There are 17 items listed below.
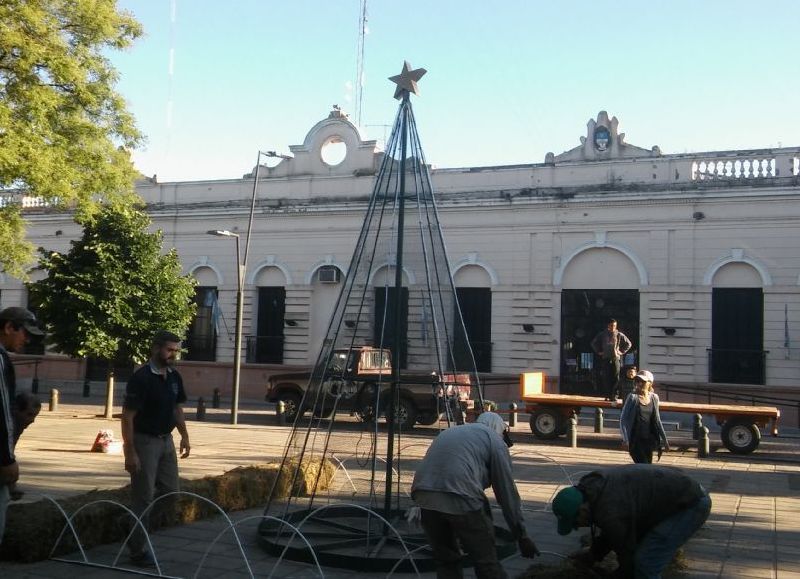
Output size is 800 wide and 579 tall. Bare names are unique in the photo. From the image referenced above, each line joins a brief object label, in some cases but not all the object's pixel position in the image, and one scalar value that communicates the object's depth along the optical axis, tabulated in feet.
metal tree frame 26.86
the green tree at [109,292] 67.26
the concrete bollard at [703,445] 53.79
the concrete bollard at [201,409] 74.90
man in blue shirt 23.24
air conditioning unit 97.76
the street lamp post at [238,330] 72.30
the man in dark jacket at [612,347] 59.57
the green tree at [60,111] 48.93
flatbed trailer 55.36
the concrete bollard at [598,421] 64.54
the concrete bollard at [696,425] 58.13
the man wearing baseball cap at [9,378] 16.48
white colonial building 81.15
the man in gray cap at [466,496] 17.19
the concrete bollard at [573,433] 57.36
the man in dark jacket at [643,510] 17.62
